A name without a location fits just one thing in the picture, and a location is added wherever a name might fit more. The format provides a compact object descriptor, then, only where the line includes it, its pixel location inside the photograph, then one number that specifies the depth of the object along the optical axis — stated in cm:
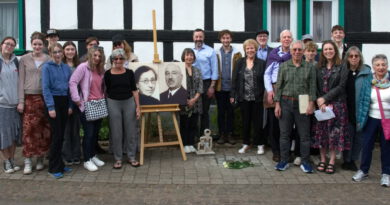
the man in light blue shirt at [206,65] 741
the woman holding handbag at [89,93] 598
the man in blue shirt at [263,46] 724
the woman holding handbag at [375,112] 562
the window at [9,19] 952
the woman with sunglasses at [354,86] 595
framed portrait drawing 664
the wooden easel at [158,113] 666
